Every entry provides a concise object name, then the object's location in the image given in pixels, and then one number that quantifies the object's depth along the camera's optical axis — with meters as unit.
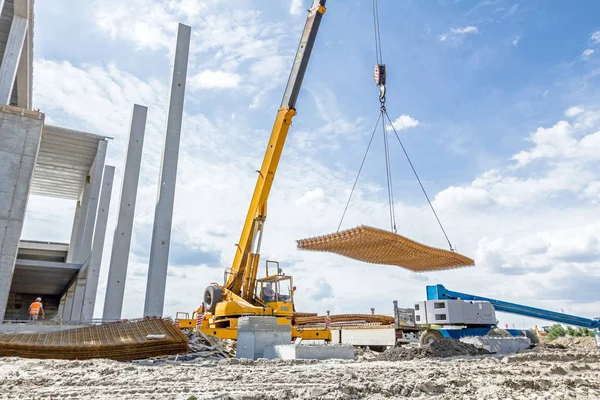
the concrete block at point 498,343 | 11.08
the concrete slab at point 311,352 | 8.66
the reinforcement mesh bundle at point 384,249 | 10.93
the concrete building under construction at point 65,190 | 14.41
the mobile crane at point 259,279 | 11.82
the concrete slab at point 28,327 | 13.04
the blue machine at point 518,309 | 13.33
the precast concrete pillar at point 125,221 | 17.33
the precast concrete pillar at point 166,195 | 14.38
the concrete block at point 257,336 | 9.72
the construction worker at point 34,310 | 16.92
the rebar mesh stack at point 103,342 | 8.38
